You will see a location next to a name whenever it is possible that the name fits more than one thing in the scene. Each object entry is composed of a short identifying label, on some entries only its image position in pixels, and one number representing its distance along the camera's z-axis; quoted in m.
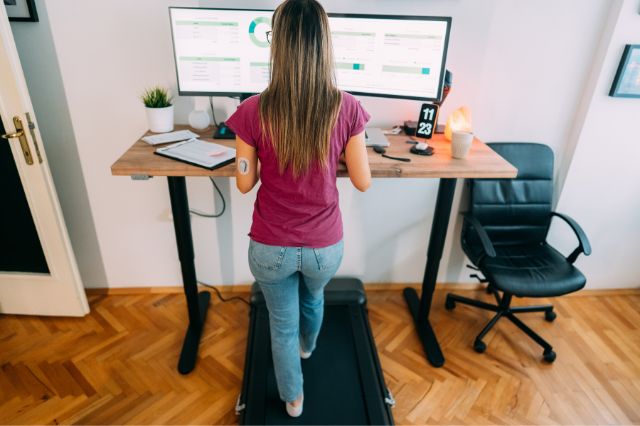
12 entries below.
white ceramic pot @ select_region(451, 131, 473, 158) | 1.71
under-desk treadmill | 1.71
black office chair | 2.03
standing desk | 1.55
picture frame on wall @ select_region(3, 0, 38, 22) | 1.77
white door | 1.75
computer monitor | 1.71
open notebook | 1.57
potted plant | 1.87
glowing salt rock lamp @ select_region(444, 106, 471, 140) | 1.92
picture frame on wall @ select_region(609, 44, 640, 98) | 1.96
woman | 1.11
